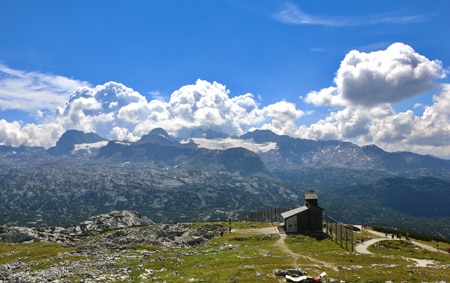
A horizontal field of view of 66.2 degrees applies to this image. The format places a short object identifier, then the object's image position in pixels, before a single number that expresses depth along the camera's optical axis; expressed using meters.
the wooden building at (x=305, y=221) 100.44
